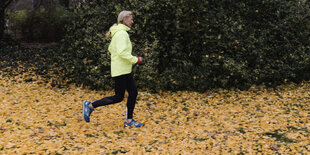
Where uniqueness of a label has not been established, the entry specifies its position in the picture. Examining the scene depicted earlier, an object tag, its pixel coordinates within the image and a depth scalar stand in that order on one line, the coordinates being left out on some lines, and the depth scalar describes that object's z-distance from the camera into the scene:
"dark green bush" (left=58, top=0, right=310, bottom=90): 7.48
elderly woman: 4.64
